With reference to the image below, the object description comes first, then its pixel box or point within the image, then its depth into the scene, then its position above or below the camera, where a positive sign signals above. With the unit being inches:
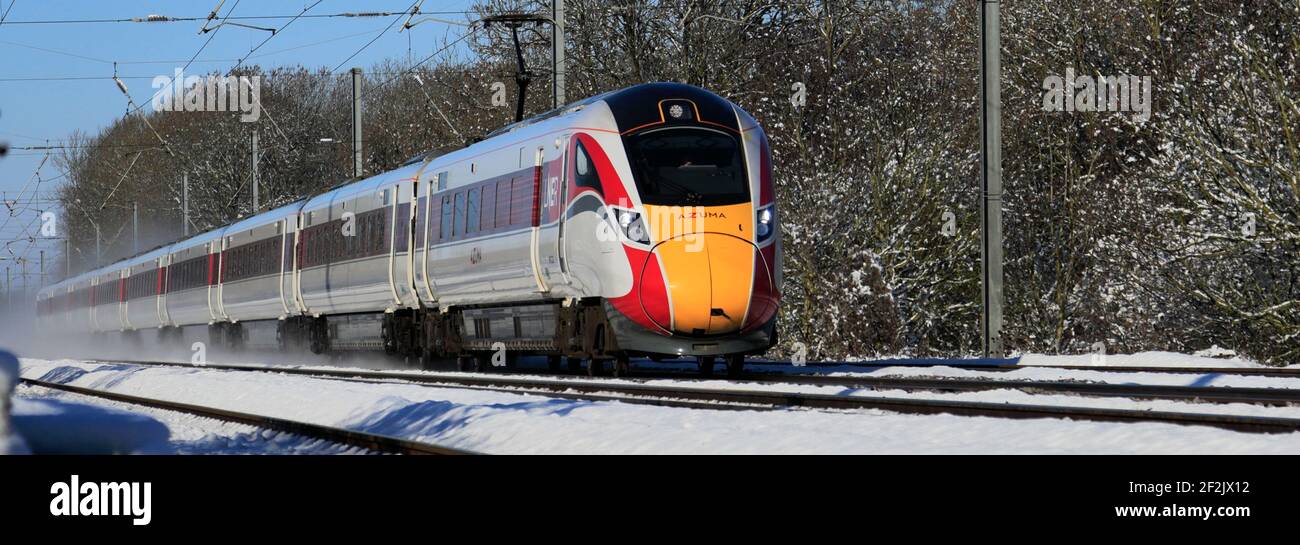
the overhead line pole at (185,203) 2309.3 +118.7
